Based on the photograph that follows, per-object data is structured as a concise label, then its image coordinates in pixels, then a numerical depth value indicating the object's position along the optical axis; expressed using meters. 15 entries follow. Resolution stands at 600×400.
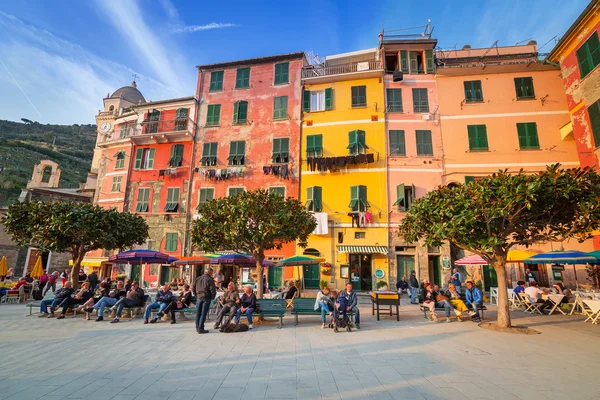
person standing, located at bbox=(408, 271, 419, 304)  16.17
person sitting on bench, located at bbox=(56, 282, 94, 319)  10.62
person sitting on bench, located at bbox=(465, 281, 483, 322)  10.57
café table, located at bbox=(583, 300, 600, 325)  9.97
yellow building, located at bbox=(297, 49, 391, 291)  20.53
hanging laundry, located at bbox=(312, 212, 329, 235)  20.78
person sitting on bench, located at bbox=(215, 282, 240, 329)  8.94
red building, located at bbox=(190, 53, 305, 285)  23.08
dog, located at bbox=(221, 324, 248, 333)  8.57
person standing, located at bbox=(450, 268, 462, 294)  14.45
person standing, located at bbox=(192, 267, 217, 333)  8.53
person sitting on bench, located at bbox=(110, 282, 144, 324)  10.20
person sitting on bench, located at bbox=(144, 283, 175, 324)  10.09
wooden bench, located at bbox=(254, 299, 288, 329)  9.38
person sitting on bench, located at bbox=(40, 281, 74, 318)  10.73
